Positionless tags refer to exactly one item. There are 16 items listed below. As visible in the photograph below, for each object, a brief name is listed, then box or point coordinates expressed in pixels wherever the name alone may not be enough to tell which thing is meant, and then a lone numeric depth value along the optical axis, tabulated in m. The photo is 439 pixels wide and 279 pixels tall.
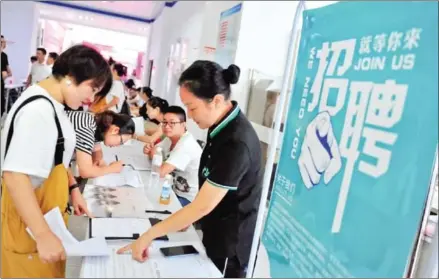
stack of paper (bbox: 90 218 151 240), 1.42
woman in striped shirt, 1.97
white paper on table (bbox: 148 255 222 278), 1.19
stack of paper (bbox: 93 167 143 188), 2.04
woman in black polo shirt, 1.23
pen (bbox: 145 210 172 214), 1.74
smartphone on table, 1.30
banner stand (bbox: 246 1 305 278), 1.24
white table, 1.15
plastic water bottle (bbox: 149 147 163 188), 2.34
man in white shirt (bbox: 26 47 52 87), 7.11
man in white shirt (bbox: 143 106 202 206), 2.31
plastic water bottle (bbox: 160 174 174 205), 1.87
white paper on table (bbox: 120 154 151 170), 2.60
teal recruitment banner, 0.67
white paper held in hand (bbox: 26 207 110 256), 1.17
